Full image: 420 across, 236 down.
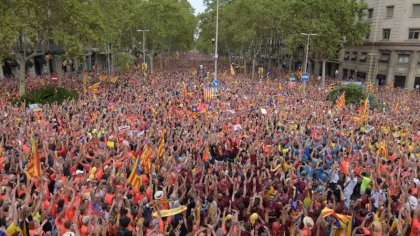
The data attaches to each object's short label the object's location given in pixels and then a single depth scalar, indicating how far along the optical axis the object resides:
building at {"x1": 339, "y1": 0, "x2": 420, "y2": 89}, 33.34
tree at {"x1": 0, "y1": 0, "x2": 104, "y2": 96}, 18.81
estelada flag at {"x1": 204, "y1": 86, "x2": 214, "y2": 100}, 20.12
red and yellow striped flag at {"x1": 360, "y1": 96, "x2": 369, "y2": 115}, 17.89
